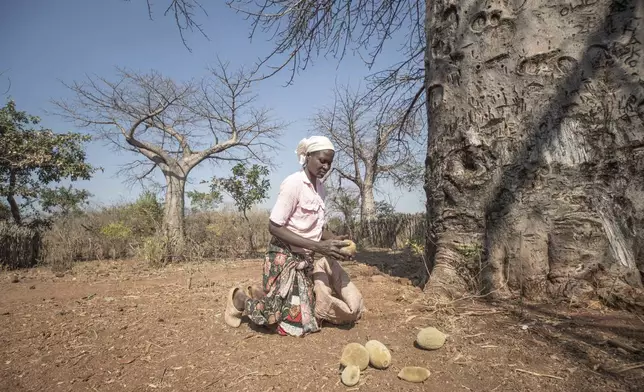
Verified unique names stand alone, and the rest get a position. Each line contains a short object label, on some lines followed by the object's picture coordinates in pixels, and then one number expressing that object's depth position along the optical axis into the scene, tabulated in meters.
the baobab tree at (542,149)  2.28
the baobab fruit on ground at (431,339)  1.85
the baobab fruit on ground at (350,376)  1.64
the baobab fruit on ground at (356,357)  1.74
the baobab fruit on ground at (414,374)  1.61
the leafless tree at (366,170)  17.25
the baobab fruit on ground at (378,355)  1.74
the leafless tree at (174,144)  11.61
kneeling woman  2.27
